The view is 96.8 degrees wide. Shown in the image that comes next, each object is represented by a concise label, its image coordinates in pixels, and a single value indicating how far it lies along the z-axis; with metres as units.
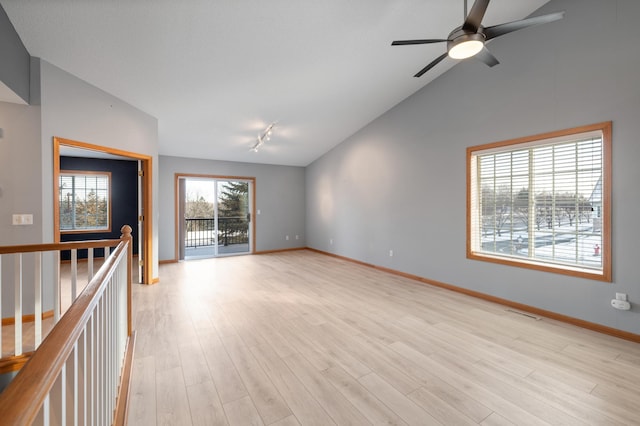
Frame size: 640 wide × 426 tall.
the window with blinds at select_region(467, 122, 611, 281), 3.04
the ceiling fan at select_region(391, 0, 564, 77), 2.11
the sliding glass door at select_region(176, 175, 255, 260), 6.70
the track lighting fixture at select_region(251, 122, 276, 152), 5.41
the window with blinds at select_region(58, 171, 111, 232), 6.54
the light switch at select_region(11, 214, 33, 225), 2.99
